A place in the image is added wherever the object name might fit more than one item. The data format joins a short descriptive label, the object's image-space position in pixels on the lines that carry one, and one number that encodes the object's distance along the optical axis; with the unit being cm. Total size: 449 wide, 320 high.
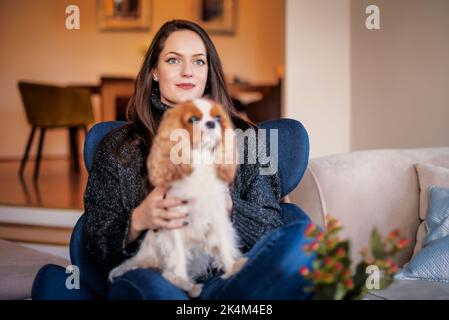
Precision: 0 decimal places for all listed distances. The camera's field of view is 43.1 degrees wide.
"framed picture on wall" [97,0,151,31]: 777
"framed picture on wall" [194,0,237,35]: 779
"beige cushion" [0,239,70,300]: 244
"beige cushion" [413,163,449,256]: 234
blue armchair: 172
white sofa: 240
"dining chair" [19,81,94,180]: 556
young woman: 129
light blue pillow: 211
